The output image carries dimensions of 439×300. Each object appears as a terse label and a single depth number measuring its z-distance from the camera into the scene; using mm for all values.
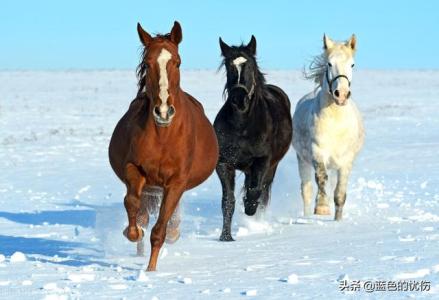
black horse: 16469
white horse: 18016
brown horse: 11375
